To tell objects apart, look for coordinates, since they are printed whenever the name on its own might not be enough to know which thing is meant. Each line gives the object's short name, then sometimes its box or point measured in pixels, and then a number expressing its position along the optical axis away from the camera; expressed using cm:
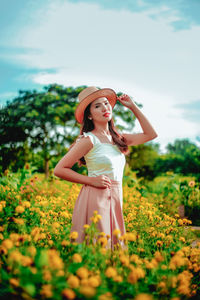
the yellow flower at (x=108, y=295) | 113
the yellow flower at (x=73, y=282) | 104
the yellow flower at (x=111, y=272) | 120
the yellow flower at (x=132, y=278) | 117
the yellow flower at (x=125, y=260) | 135
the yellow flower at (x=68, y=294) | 98
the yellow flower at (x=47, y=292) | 99
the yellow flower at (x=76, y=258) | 125
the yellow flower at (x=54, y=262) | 107
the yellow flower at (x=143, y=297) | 93
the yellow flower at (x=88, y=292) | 94
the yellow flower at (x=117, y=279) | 119
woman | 204
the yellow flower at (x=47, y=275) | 107
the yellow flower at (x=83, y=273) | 112
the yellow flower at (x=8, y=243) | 120
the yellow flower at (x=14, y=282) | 105
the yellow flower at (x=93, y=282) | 107
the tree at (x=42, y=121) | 1226
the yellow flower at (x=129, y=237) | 136
